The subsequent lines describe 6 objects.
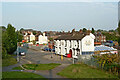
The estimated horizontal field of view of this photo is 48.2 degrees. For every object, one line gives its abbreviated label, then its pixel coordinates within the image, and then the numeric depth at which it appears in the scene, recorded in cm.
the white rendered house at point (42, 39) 9223
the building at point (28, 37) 10675
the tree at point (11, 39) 3841
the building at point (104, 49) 3153
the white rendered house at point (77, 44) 3325
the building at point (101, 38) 9386
